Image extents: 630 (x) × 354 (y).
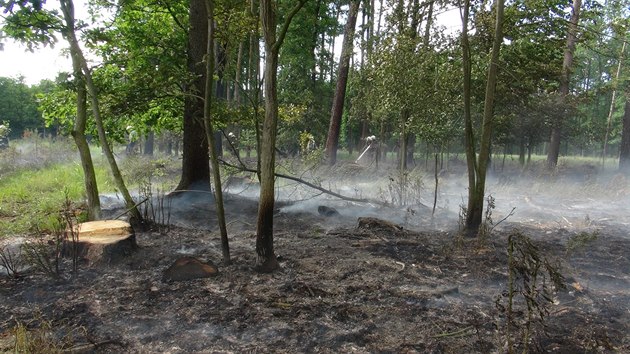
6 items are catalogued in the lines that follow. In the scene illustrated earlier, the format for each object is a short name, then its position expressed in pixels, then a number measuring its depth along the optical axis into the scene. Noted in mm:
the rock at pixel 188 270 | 4617
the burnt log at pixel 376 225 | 7004
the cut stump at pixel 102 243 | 5031
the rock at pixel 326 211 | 8453
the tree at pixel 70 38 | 5391
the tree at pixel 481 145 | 6152
